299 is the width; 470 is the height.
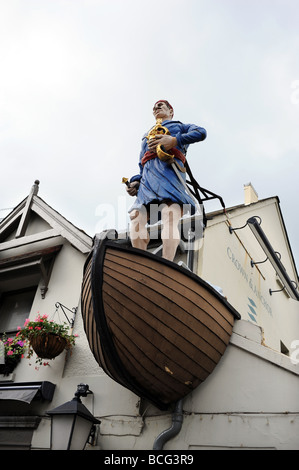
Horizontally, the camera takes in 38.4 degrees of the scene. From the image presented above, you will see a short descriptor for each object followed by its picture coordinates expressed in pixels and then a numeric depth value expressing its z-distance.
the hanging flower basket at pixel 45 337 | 5.63
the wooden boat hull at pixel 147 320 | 3.85
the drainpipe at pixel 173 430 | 4.31
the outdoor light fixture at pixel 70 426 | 4.21
